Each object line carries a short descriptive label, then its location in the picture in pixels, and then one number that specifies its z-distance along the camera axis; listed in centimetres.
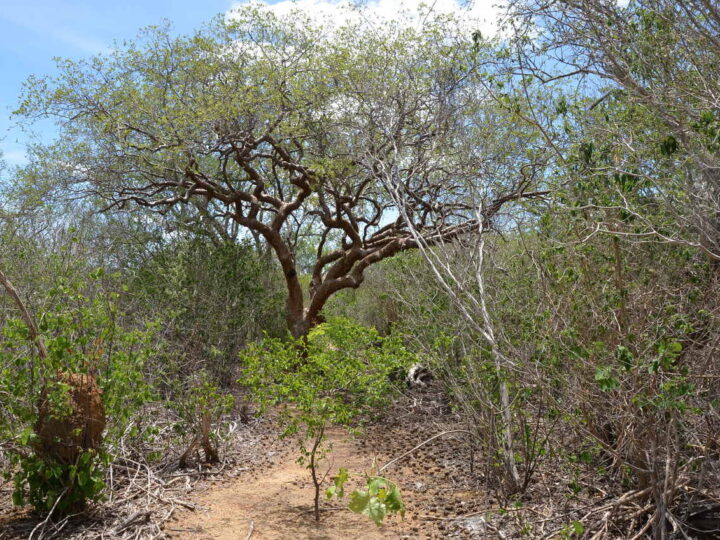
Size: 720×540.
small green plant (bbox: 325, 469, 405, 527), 238
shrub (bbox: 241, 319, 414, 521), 575
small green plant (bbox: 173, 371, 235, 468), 688
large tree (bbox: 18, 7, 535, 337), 972
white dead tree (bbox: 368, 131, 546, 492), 500
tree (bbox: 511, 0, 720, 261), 380
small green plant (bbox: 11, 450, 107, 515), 489
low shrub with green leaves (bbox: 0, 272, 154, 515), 477
